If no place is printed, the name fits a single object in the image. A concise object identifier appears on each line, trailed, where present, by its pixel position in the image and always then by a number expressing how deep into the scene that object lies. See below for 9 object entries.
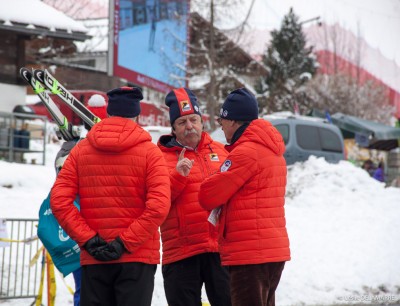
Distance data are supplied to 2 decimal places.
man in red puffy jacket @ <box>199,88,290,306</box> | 8.10
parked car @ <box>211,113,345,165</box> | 33.75
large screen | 46.22
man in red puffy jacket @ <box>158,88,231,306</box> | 9.04
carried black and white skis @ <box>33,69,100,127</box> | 10.11
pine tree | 89.06
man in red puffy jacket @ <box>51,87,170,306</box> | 7.57
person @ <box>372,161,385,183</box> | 47.85
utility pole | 46.12
